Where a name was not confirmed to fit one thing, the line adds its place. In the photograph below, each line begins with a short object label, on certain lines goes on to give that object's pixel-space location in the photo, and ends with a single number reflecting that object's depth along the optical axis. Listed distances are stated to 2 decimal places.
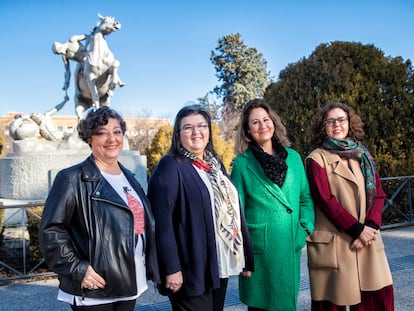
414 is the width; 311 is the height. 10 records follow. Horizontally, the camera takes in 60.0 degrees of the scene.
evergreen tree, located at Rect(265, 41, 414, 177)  7.21
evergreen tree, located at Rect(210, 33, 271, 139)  31.06
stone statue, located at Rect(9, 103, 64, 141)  9.27
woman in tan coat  2.55
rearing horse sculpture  9.34
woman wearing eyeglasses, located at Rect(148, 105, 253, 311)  1.98
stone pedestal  8.56
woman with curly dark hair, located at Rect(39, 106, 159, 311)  1.72
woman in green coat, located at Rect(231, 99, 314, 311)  2.34
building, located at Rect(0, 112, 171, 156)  26.55
